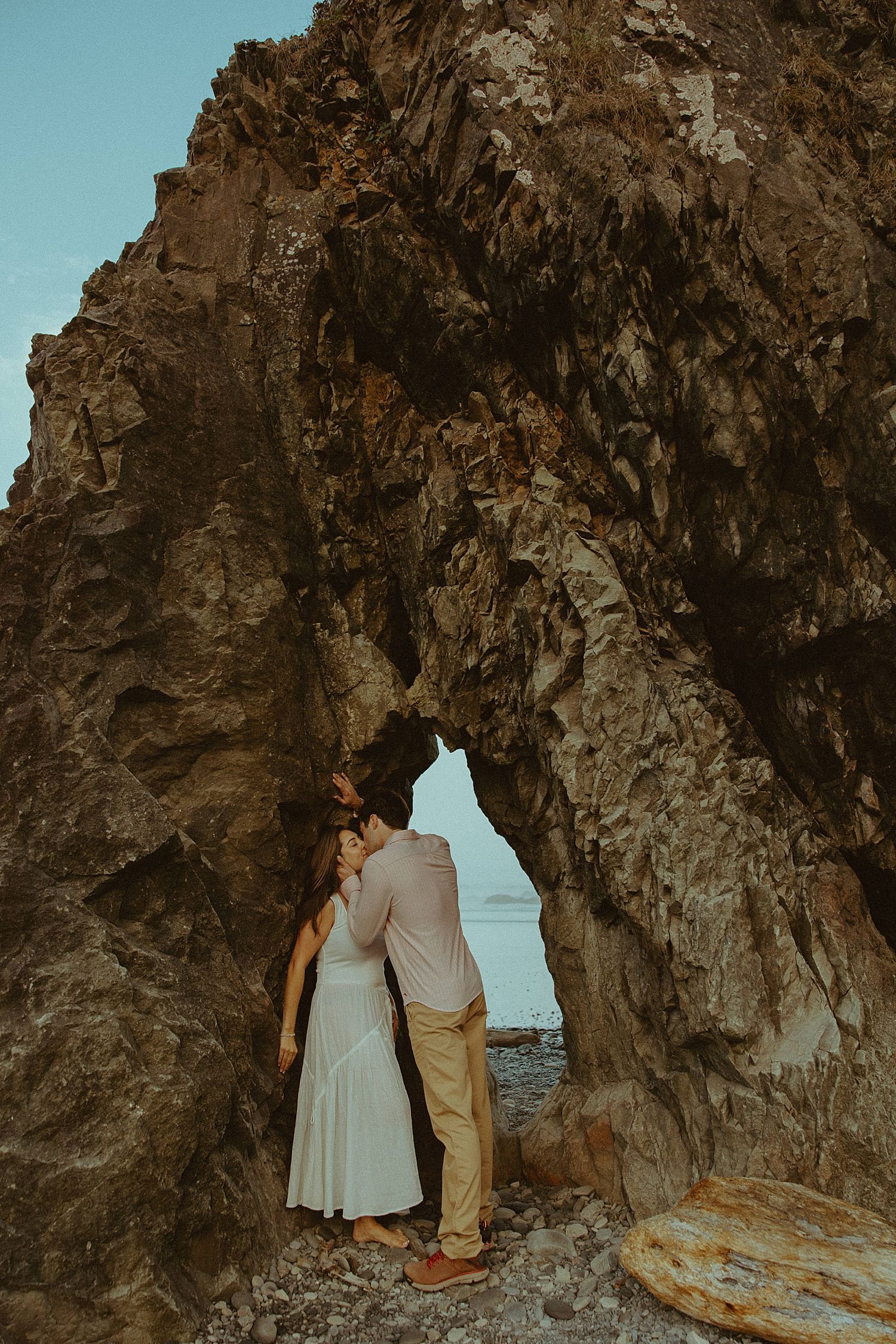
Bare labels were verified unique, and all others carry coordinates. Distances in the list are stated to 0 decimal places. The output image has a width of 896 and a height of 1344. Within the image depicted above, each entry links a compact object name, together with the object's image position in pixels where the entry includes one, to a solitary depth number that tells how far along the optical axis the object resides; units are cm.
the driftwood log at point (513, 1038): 1324
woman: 564
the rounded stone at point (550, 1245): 551
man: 516
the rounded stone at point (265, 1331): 452
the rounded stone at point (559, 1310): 471
